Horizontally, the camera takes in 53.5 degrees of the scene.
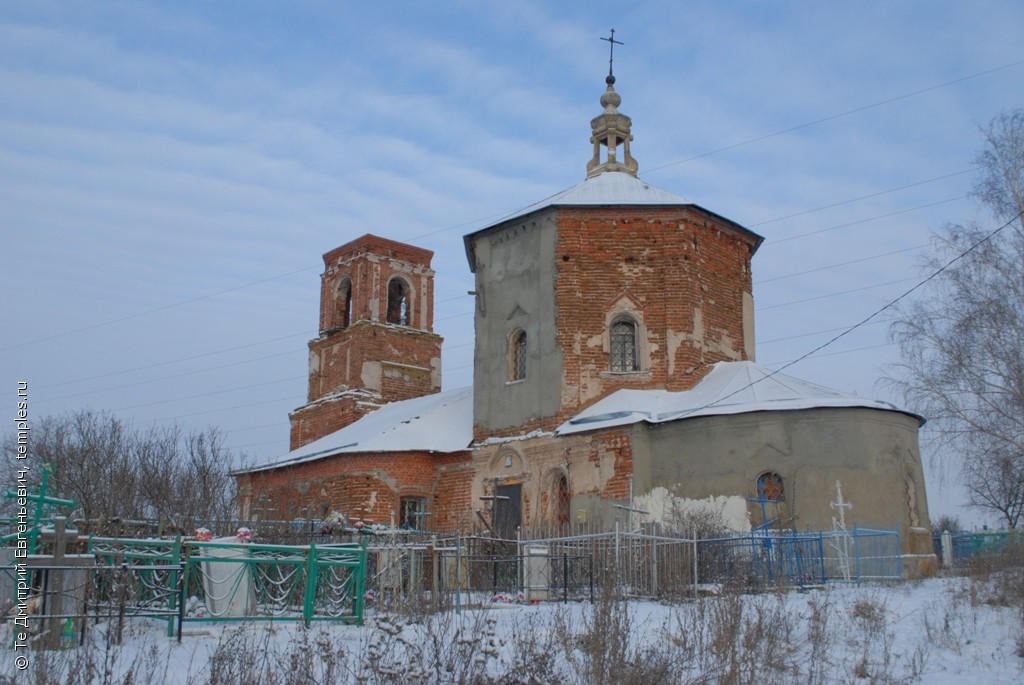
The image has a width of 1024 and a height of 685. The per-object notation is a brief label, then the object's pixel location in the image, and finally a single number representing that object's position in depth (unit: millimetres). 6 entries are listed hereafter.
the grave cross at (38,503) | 8930
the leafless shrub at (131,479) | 20359
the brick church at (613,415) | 18969
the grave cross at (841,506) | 18234
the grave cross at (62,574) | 8305
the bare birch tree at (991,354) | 21734
